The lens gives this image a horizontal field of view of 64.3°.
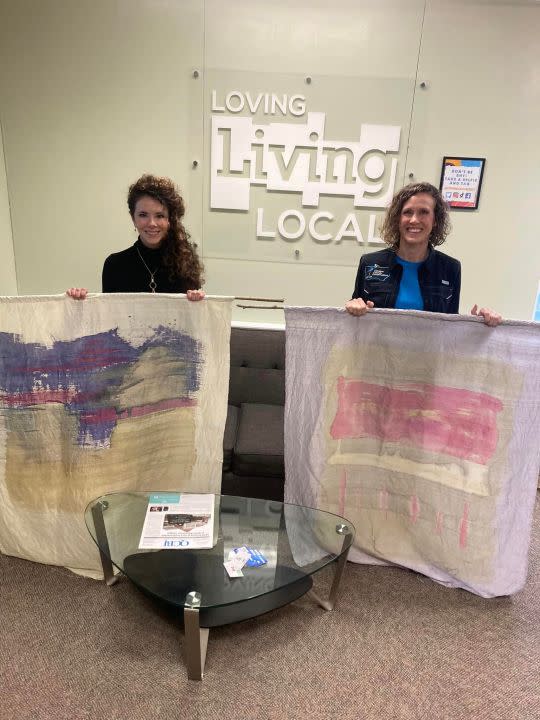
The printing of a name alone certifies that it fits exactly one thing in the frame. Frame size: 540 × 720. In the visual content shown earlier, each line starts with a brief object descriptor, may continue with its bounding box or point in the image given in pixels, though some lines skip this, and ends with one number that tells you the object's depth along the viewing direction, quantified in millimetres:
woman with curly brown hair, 1617
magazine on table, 1342
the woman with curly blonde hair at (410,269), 1556
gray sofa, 1865
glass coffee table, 1214
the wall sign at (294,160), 2211
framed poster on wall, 2246
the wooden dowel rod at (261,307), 2451
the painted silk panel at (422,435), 1438
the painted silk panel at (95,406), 1456
